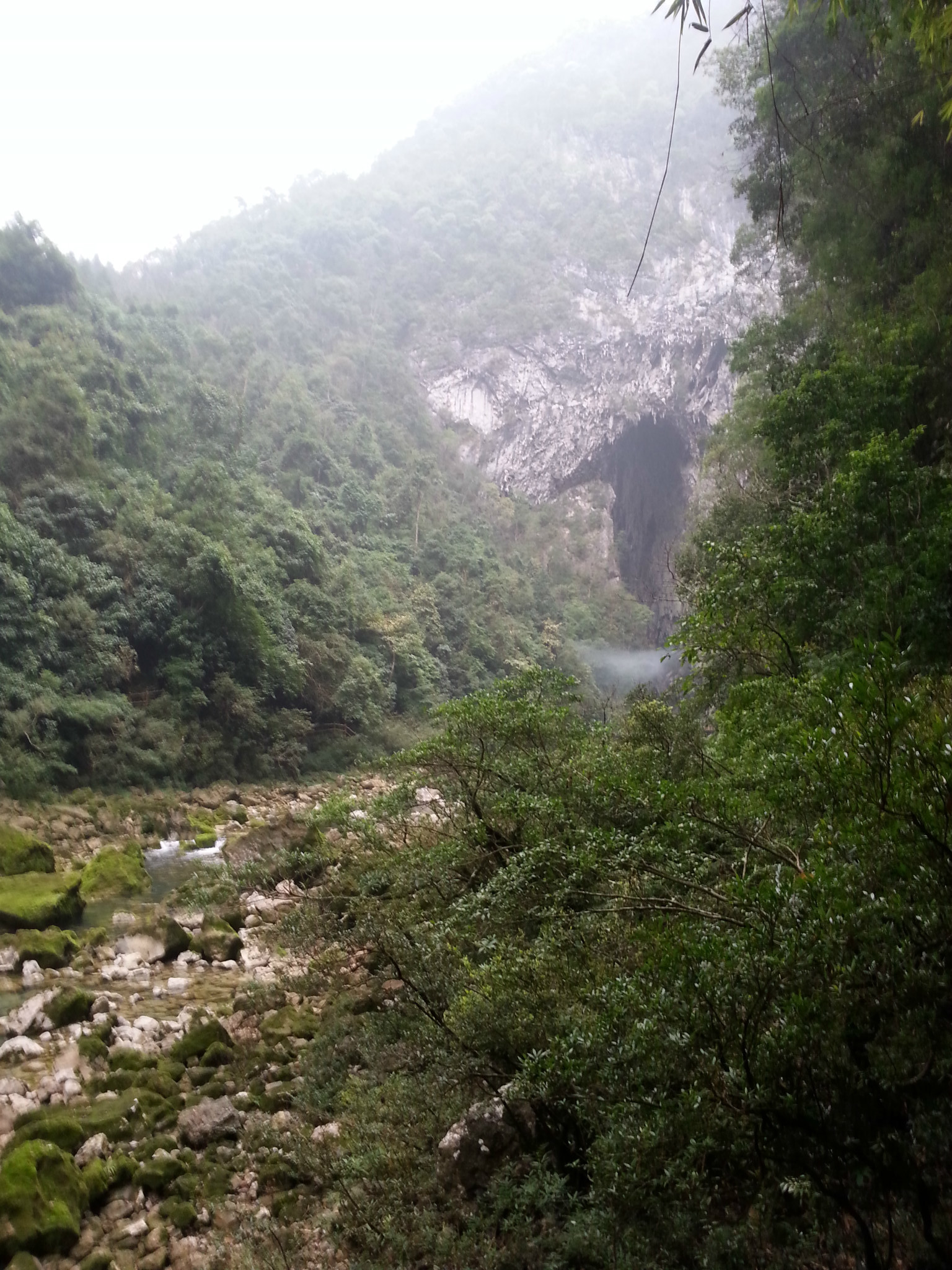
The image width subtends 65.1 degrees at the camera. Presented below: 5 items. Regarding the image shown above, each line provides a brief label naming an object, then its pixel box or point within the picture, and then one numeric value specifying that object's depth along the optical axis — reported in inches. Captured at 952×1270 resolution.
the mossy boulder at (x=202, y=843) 561.0
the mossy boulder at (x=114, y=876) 435.8
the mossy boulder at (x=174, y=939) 349.3
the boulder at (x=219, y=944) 349.7
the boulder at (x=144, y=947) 346.9
